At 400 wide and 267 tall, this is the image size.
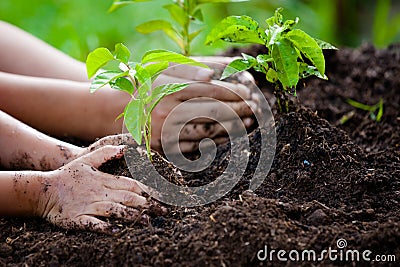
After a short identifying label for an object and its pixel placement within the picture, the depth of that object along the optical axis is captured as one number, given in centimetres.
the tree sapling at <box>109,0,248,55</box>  158
